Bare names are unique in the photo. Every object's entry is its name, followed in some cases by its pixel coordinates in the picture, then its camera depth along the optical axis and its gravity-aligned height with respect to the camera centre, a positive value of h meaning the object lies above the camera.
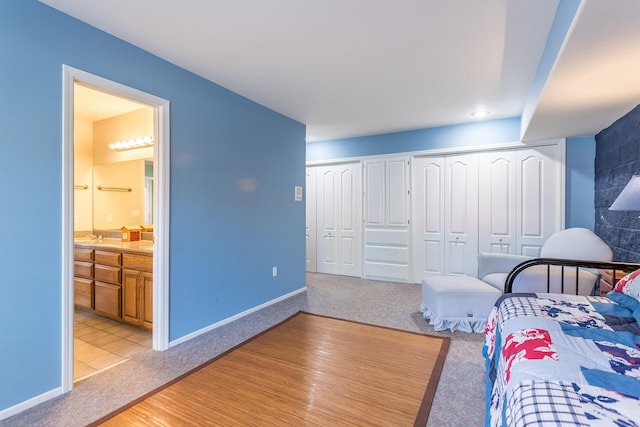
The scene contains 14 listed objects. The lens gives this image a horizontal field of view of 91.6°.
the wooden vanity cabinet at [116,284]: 2.91 -0.76
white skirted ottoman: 3.03 -0.94
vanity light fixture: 3.71 +0.80
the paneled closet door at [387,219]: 5.03 -0.15
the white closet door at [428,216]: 4.80 -0.09
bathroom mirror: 3.94 +0.19
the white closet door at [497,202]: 4.31 +0.13
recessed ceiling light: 4.03 +1.29
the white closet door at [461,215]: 4.57 -0.06
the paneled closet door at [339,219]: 5.47 -0.16
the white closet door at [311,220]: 5.88 -0.19
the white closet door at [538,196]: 4.02 +0.20
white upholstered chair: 2.92 -0.57
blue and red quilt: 0.88 -0.55
